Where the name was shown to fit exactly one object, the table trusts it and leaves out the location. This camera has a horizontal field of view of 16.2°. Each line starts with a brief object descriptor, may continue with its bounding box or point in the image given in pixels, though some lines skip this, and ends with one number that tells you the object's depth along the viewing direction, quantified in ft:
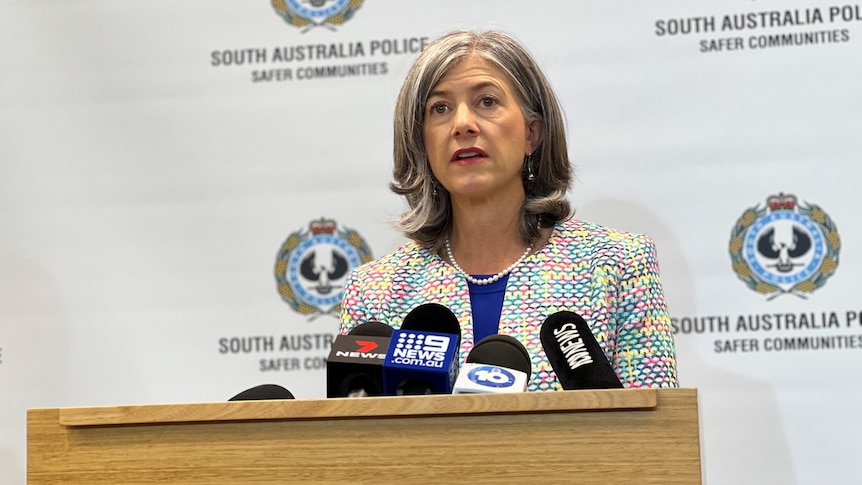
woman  8.93
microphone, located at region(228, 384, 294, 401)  8.12
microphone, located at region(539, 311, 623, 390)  7.85
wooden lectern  7.49
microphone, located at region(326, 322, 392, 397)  7.95
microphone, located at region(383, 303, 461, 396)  7.80
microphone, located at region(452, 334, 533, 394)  7.71
